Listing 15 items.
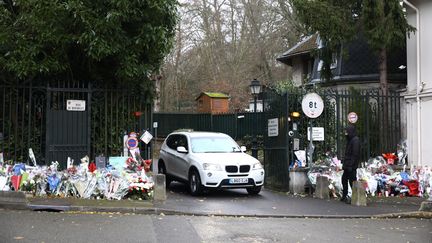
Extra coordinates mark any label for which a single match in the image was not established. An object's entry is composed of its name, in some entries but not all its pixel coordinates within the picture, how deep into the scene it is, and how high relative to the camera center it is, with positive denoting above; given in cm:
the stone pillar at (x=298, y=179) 1412 -125
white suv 1295 -79
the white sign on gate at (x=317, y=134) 1444 -2
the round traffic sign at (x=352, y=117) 1406 +44
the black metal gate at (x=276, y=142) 1442 -24
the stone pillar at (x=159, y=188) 1159 -122
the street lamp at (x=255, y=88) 2247 +197
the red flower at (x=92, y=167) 1177 -77
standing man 1247 -62
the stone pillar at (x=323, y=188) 1337 -141
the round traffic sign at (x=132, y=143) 1281 -24
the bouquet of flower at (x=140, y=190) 1159 -127
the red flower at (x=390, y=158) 1516 -72
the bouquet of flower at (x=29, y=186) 1119 -114
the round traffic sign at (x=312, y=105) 1362 +75
